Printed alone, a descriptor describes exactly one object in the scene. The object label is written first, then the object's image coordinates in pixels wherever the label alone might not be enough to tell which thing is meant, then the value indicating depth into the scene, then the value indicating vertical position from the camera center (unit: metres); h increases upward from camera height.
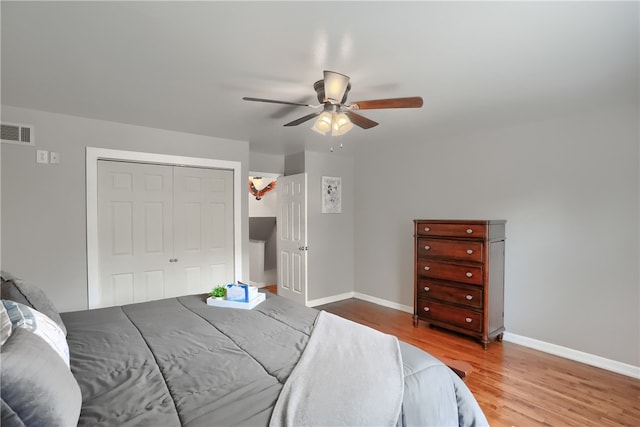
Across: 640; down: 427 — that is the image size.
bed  1.02 -0.68
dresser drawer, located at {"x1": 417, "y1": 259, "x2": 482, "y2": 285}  3.31 -0.68
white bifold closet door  3.37 -0.25
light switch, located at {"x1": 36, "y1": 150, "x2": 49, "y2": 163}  2.97 +0.49
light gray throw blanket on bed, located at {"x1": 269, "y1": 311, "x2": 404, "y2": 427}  1.11 -0.68
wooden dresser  3.26 -0.72
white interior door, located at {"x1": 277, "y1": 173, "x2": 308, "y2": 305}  4.69 -0.42
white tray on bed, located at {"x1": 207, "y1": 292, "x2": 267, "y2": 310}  2.25 -0.67
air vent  2.82 +0.66
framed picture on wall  4.90 +0.22
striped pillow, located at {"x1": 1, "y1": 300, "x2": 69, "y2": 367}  1.21 -0.46
